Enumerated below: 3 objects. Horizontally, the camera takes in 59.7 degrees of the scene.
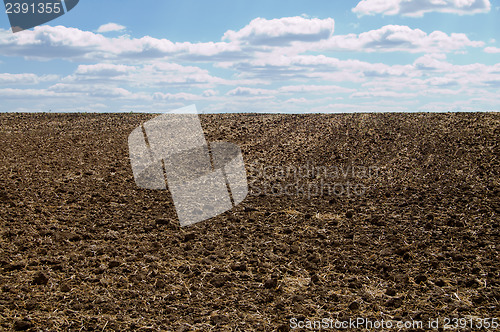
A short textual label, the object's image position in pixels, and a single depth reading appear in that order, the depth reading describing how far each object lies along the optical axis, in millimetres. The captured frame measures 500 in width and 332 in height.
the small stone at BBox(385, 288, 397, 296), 4135
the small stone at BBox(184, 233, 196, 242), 5189
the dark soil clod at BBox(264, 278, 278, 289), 4199
